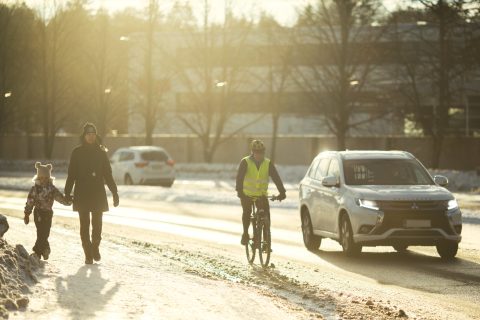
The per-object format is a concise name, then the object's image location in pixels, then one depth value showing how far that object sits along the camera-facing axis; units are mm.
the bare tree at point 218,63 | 58938
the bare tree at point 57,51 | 64125
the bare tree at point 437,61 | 43312
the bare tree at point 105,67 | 64688
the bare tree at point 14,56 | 63094
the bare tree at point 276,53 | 56062
